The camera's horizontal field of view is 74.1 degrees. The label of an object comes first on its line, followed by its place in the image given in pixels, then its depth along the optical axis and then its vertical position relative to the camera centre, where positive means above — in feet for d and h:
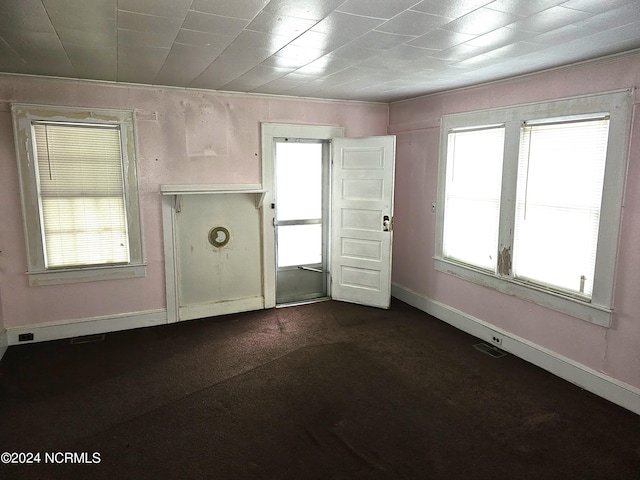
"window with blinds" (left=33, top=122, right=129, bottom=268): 12.92 -0.44
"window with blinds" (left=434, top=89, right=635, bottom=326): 10.09 -0.51
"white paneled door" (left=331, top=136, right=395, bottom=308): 15.92 -1.57
